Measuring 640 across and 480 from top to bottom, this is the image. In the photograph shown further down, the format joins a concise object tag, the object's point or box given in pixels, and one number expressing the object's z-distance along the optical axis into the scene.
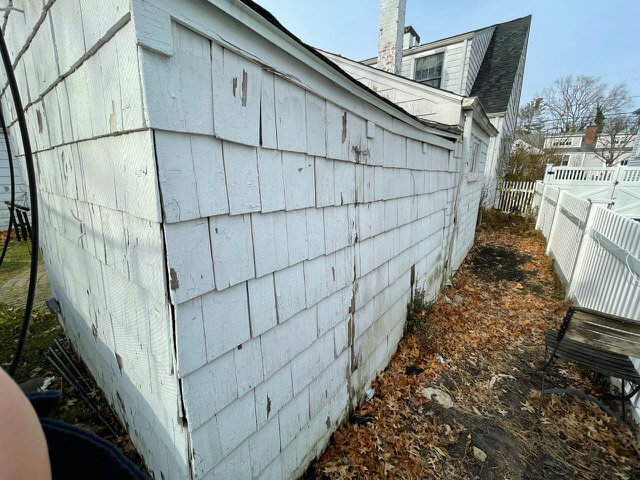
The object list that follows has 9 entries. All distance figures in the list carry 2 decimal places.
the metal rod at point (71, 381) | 2.43
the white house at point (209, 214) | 1.12
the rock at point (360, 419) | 2.70
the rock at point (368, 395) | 2.96
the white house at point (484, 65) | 9.48
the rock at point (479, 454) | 2.43
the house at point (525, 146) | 14.23
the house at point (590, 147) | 26.81
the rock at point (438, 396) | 2.98
